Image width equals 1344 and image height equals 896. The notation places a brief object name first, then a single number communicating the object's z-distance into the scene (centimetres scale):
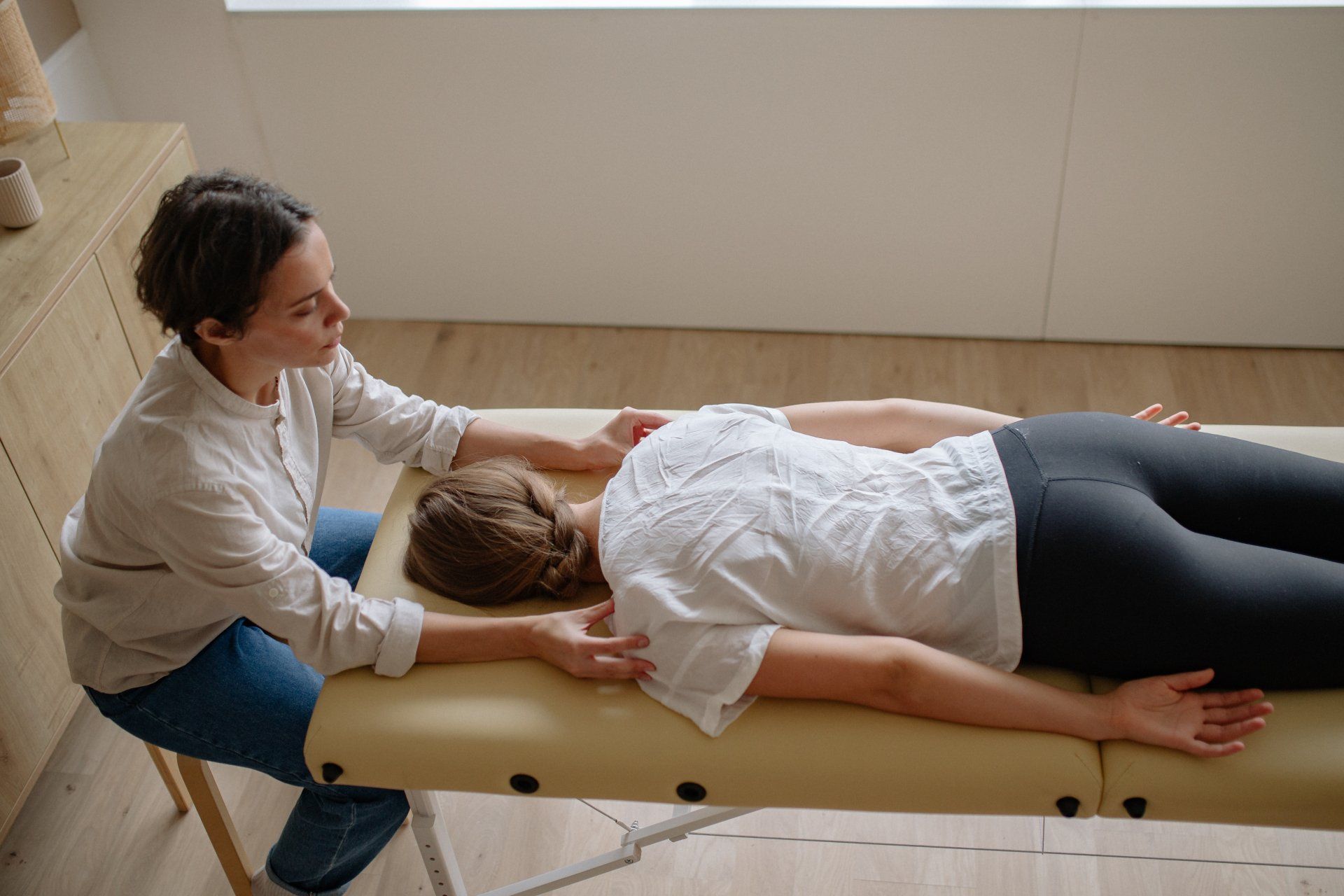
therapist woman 131
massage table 128
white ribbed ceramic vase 187
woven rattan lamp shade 193
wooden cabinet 175
